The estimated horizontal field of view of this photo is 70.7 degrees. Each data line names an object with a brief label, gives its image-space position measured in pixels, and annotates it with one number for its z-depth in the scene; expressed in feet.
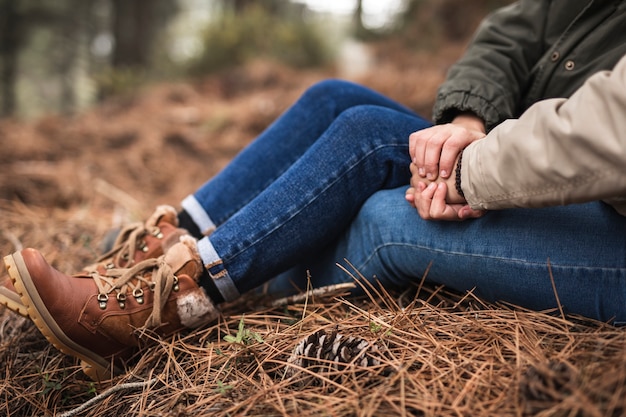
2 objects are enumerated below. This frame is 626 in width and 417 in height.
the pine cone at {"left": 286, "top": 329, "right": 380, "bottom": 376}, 3.19
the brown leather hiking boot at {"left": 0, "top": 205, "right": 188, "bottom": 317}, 4.38
